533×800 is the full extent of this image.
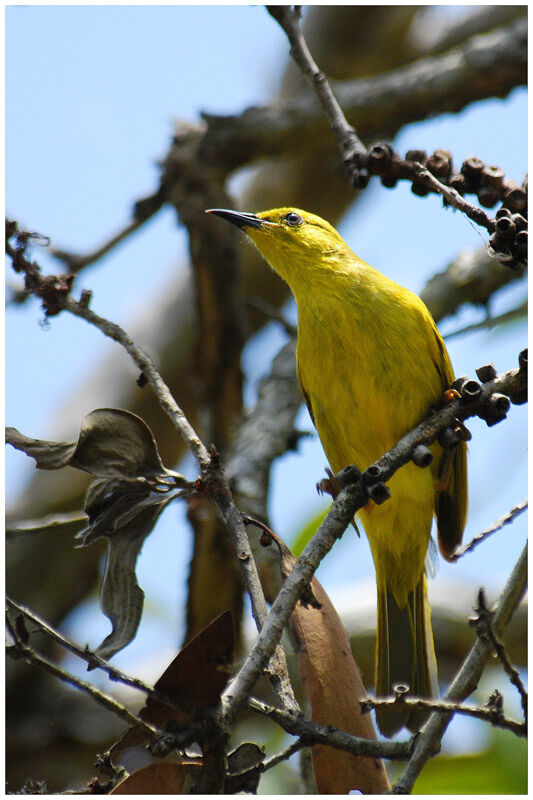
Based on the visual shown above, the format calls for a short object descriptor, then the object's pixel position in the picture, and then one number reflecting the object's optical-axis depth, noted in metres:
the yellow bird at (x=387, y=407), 5.95
